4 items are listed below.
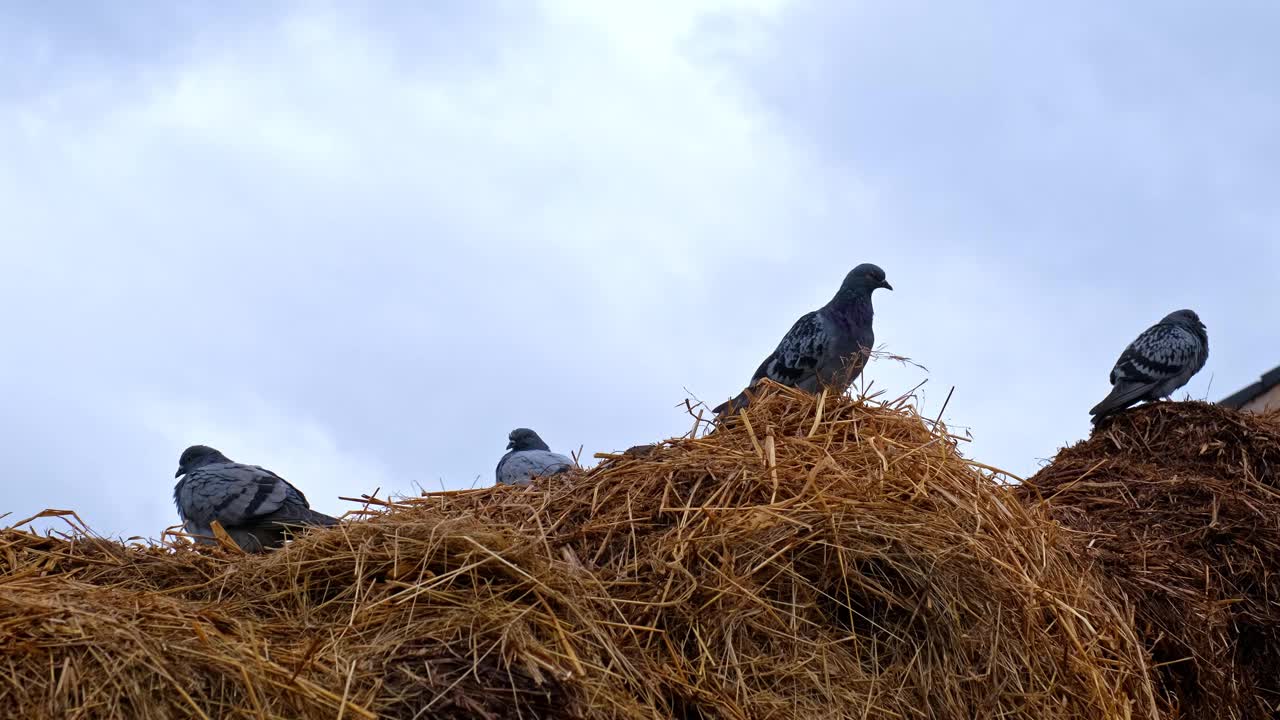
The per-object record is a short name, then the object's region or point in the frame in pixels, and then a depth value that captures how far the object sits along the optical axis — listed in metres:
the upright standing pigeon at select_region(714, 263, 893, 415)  7.68
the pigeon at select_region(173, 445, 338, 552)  6.30
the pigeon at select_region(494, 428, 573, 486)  7.55
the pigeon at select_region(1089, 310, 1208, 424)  7.98
